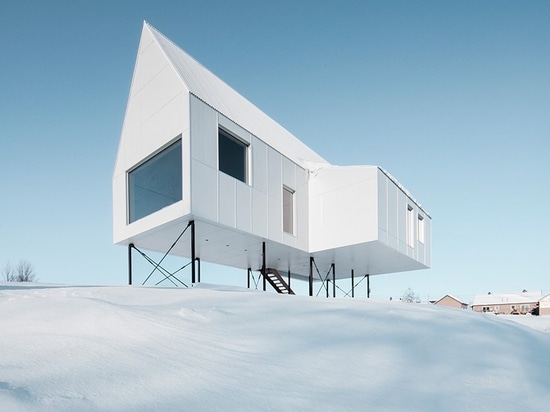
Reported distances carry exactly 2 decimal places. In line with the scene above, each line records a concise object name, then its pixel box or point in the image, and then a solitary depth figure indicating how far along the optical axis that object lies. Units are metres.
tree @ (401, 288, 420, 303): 60.32
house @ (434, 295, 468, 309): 62.19
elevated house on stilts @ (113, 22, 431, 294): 11.59
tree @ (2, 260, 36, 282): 35.14
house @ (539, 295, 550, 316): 52.69
